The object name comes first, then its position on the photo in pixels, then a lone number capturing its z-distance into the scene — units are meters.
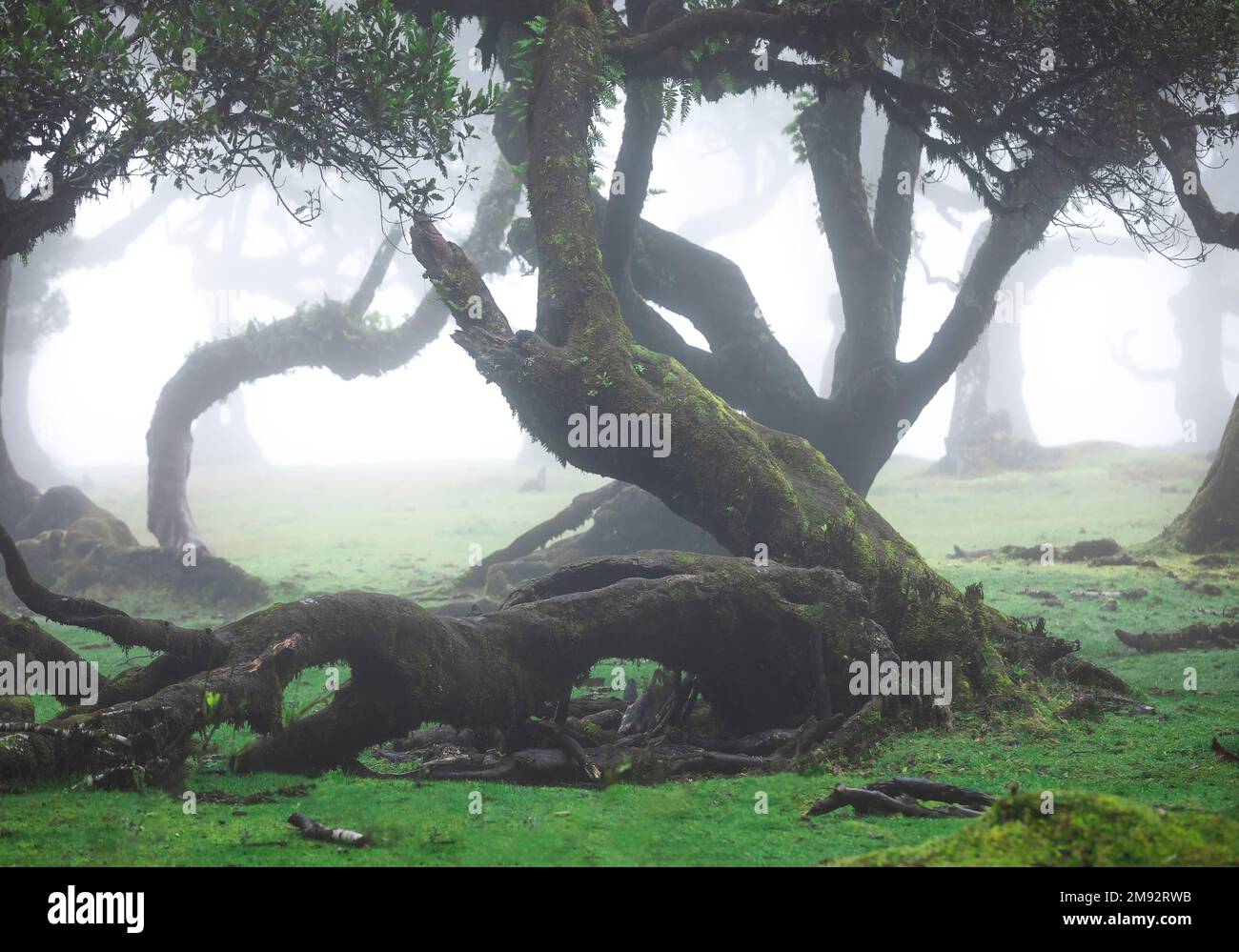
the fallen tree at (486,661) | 6.93
